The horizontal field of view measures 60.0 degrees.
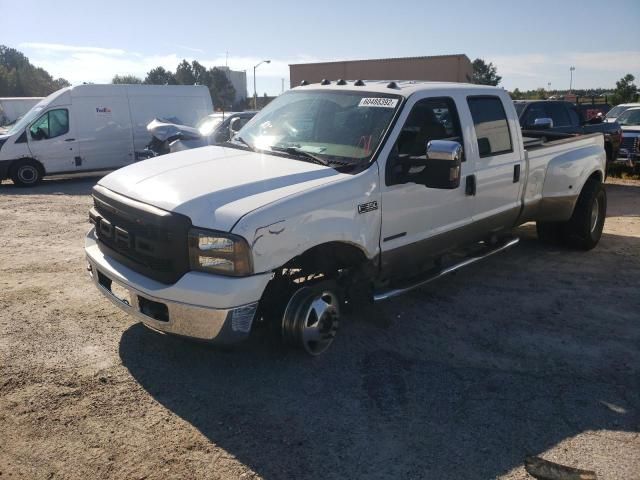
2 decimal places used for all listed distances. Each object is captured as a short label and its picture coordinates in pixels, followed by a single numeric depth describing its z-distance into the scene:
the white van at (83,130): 13.15
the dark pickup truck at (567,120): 11.54
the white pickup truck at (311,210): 3.35
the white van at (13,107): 37.34
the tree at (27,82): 73.62
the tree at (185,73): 75.69
